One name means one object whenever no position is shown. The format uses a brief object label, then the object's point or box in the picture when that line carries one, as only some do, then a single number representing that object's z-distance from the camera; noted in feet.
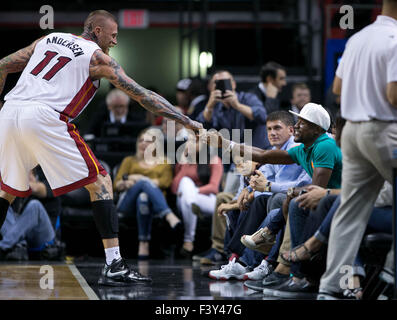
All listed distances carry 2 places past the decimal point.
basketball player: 33.24
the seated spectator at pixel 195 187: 53.42
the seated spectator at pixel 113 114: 60.23
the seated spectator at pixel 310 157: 31.68
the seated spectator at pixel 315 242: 28.40
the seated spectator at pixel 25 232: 50.08
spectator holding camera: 49.03
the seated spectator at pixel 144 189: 53.26
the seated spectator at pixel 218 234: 46.74
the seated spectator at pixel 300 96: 53.57
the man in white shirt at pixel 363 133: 26.04
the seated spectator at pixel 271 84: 52.65
